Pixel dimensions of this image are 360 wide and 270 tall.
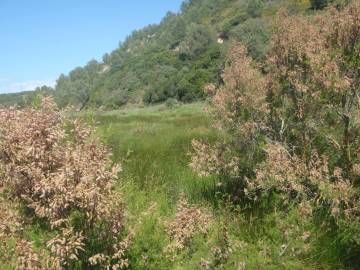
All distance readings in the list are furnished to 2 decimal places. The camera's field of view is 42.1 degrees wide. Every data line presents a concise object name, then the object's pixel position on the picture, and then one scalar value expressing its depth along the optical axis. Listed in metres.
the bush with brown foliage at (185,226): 5.90
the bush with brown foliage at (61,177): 4.75
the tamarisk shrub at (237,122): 8.58
